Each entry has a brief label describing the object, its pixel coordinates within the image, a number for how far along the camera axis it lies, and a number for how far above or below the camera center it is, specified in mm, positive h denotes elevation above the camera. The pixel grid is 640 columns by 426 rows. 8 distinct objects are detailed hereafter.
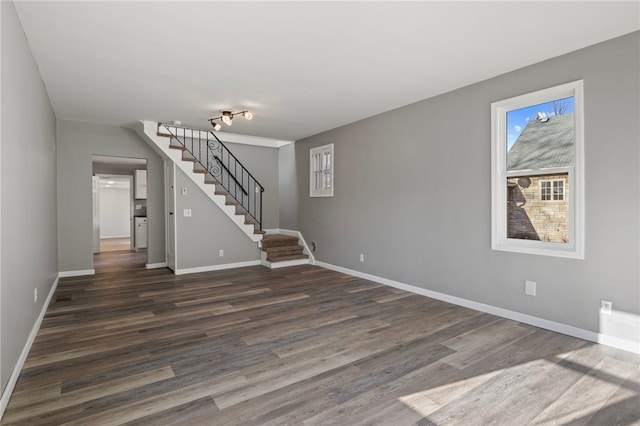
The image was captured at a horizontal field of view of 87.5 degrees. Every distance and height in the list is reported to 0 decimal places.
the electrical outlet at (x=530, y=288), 3522 -842
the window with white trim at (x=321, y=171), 6605 +782
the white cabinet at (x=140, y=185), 9231 +692
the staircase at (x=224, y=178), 6129 +696
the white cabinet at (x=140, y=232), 9328 -629
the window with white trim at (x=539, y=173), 3232 +380
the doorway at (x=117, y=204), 9202 +184
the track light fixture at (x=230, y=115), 5032 +1456
